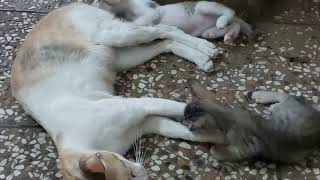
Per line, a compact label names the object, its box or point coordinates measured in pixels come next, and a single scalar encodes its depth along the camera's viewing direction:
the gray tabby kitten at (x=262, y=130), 1.75
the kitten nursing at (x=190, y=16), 2.38
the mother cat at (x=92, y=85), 1.74
